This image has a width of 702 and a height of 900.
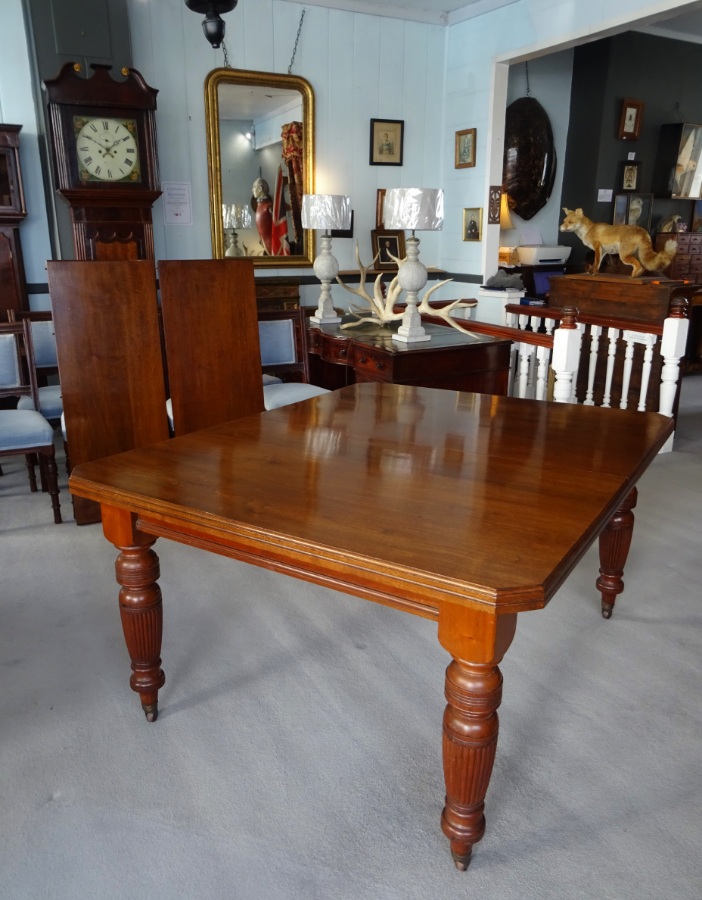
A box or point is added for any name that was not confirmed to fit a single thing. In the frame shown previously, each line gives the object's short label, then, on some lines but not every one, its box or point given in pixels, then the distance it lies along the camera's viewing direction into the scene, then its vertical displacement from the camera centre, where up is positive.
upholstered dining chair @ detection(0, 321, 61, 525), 3.04 -0.82
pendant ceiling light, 3.25 +1.01
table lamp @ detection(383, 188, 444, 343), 3.26 +0.05
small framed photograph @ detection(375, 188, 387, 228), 5.50 +0.18
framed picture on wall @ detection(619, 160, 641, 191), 6.50 +0.52
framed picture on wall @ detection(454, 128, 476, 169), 5.38 +0.62
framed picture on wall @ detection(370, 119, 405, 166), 5.40 +0.68
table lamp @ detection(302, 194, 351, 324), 3.98 +0.05
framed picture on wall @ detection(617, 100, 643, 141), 6.28 +0.99
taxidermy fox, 4.84 -0.06
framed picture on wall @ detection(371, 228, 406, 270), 5.55 -0.10
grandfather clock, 4.03 +0.42
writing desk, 3.31 -0.59
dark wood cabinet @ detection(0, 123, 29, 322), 4.17 +0.05
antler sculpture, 3.79 -0.40
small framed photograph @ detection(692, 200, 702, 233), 7.05 +0.16
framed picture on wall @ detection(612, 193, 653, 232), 6.54 +0.22
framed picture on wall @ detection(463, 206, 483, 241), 5.43 +0.07
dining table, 1.21 -0.54
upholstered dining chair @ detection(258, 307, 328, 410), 3.58 -0.58
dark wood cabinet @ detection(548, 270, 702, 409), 4.07 -0.41
